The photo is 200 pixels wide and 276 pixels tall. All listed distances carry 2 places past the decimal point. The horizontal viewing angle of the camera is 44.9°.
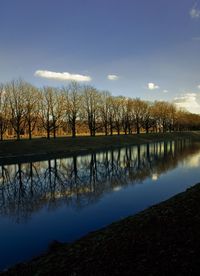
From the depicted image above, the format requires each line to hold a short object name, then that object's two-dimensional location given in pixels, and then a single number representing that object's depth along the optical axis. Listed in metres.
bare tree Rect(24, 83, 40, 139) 59.53
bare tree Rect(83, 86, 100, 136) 74.56
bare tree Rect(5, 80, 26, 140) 58.58
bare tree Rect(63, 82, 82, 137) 68.50
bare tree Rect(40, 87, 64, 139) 65.06
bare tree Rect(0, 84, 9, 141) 58.71
